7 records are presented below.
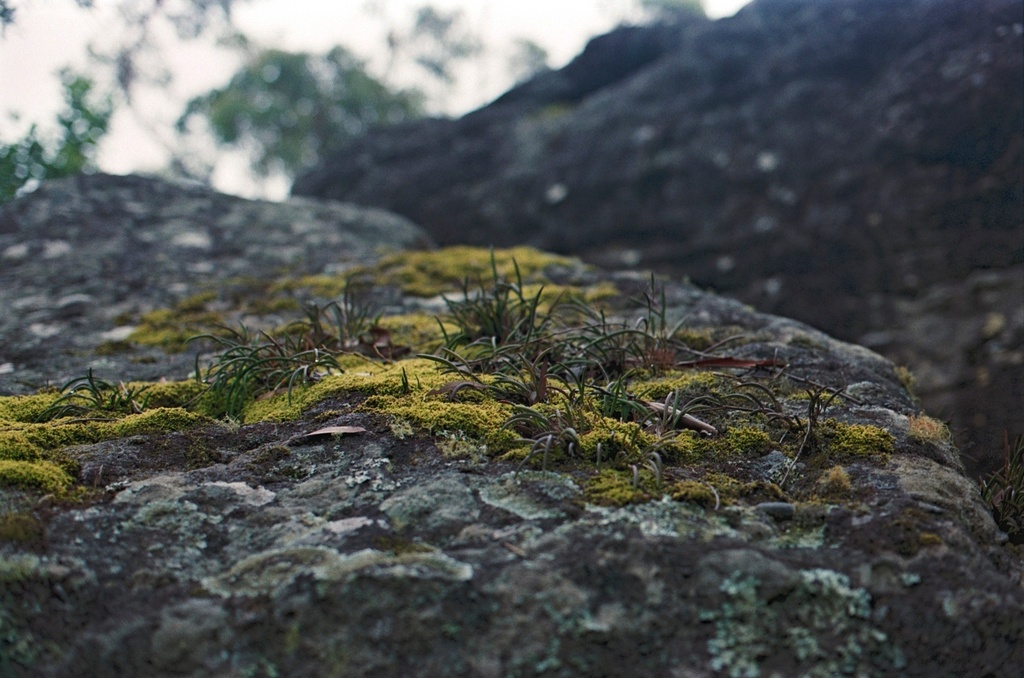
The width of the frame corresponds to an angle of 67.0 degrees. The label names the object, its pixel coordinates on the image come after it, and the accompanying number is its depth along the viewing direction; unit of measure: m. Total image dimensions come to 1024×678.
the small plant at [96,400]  2.36
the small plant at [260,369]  2.47
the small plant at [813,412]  2.01
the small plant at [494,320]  2.80
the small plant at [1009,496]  2.16
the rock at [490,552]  1.40
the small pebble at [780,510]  1.74
